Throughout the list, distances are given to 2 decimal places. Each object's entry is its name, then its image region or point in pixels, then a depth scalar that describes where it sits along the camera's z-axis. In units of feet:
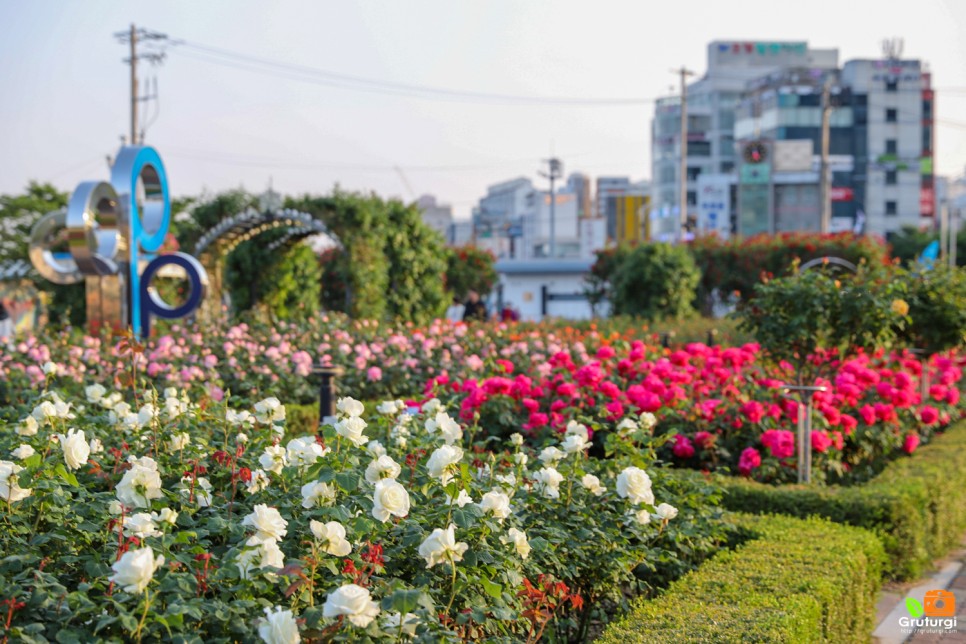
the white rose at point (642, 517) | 11.87
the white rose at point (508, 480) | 11.09
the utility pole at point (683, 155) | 124.06
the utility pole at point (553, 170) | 181.37
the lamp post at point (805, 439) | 19.33
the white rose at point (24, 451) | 10.00
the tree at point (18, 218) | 92.48
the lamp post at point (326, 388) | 20.94
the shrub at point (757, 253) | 73.46
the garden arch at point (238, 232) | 52.47
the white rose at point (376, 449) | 10.63
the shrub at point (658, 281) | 67.41
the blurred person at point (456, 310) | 94.73
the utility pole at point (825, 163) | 123.51
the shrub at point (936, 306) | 24.06
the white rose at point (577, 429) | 13.73
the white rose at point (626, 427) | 14.08
